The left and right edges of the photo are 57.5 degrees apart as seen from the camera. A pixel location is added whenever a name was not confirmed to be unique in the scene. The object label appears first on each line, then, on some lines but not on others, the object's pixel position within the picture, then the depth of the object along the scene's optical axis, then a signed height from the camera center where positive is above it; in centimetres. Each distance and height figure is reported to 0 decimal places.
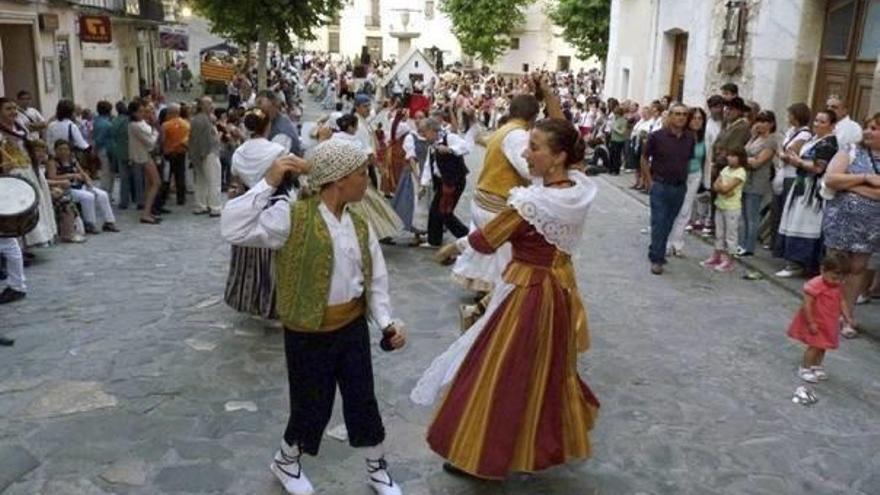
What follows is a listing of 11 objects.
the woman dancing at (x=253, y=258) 569 -143
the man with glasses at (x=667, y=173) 798 -99
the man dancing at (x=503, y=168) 550 -70
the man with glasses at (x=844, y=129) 758 -49
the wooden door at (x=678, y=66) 1603 +11
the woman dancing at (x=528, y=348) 356 -124
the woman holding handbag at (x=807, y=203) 750 -119
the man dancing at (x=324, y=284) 333 -93
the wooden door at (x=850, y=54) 966 +28
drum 607 -115
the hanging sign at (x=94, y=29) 1680 +53
